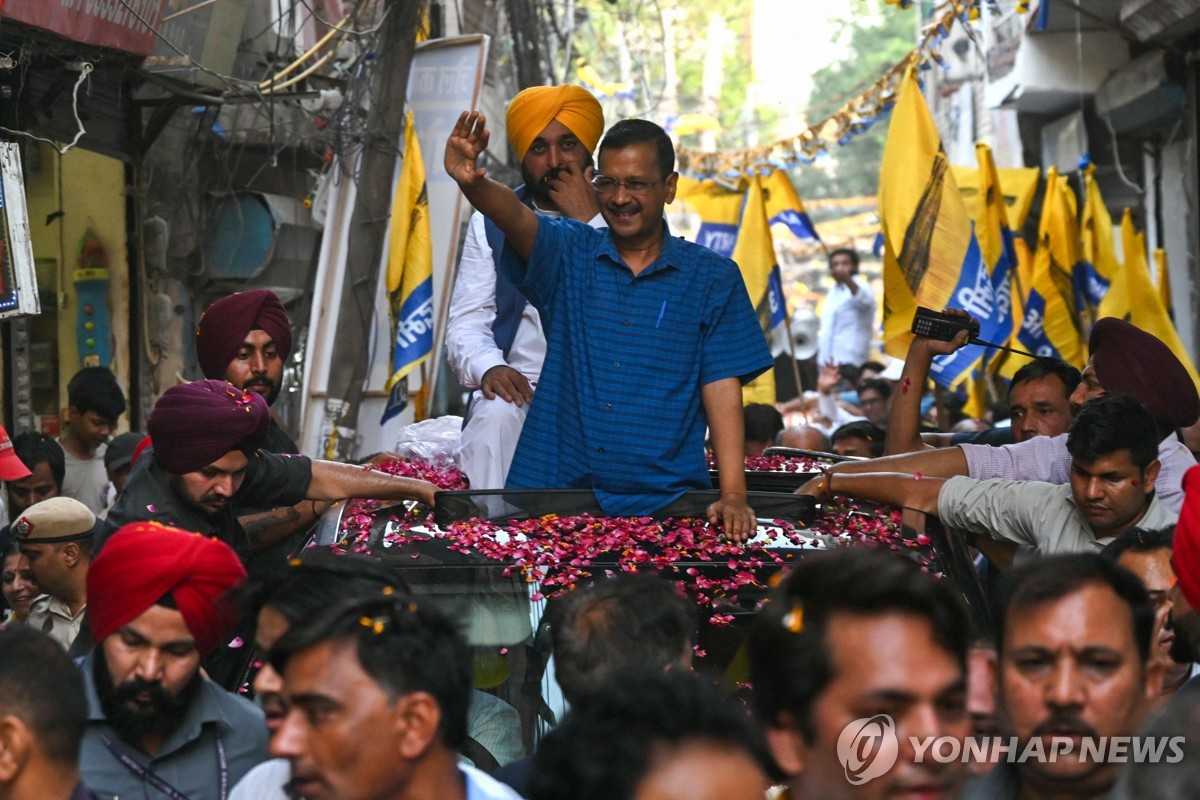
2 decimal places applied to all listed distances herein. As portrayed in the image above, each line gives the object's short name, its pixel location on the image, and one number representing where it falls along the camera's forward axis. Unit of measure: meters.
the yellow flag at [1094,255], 12.71
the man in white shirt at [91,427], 8.80
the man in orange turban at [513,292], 5.79
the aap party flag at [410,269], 10.33
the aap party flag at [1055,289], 12.23
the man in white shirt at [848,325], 16.12
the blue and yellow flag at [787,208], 15.18
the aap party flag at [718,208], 15.55
